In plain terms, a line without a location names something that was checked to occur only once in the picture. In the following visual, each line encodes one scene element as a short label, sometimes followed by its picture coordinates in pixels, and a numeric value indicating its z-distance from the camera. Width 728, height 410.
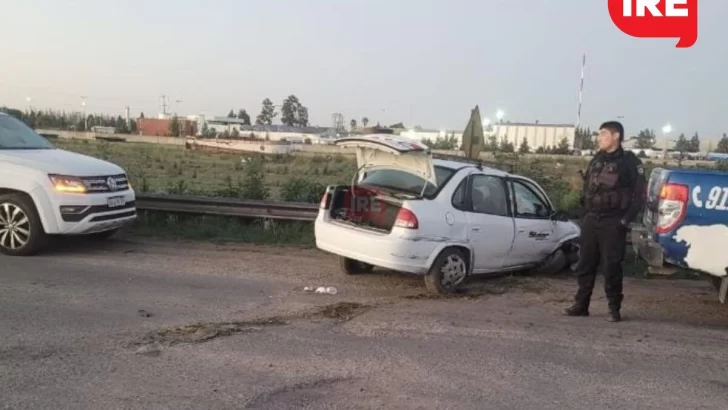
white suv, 8.00
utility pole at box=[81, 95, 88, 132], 119.06
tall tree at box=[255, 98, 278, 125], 153.75
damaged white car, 6.70
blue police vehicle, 5.64
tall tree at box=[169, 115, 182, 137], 106.56
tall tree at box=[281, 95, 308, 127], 159.25
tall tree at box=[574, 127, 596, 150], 87.34
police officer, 5.92
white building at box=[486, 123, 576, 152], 92.56
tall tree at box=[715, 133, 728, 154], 66.73
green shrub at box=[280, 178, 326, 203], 12.16
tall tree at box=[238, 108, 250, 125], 168.32
